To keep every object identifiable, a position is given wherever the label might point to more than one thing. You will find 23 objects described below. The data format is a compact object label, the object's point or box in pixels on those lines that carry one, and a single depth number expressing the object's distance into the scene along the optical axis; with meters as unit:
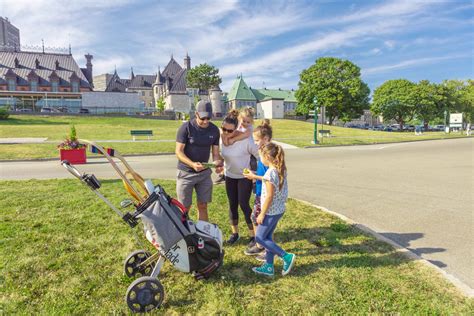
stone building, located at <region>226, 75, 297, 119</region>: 72.31
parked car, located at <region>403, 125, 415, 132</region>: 64.06
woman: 3.78
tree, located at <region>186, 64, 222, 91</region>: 73.01
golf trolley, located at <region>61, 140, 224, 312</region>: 2.60
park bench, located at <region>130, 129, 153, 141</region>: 22.17
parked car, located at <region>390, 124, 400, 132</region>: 65.36
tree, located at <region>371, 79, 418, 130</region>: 60.66
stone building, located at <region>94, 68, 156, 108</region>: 89.60
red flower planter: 11.13
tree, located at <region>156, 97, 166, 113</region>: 59.21
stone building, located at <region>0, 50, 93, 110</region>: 63.06
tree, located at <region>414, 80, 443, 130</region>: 60.81
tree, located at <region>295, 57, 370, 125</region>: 55.78
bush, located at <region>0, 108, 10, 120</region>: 34.00
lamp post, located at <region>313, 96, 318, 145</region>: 22.19
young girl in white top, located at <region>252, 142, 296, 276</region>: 3.09
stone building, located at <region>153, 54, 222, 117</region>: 74.50
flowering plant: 11.19
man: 3.56
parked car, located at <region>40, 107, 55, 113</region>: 43.69
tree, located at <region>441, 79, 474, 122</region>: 66.12
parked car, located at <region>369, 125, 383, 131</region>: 66.32
